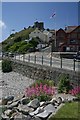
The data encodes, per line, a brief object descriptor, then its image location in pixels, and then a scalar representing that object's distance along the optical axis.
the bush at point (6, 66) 13.83
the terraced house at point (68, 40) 23.67
